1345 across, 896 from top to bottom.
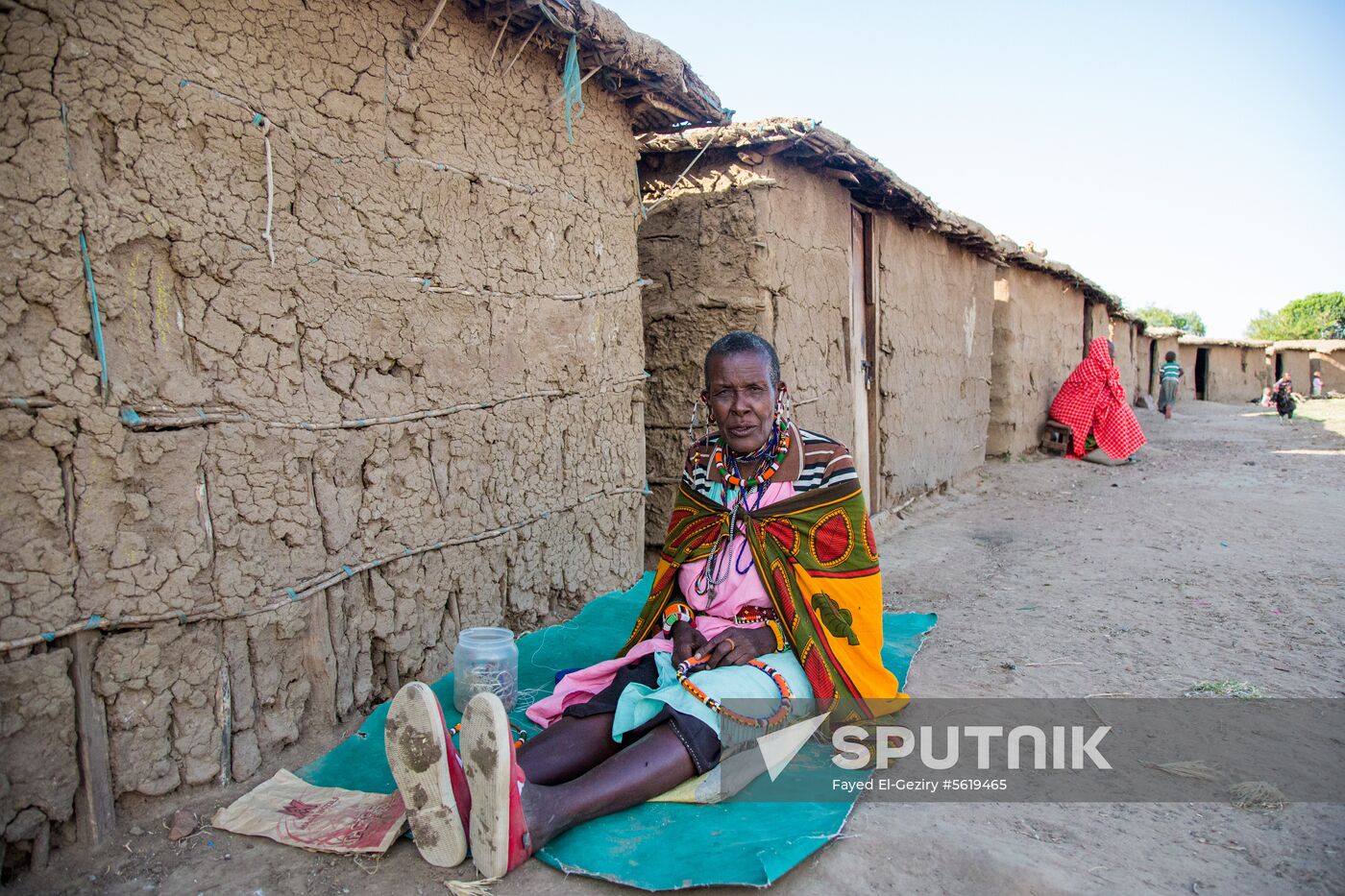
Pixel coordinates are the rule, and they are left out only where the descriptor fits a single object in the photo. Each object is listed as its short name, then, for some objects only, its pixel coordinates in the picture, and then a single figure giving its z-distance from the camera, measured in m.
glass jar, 3.07
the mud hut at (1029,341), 10.74
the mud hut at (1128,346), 18.61
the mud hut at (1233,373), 28.73
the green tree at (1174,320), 48.71
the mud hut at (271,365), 2.21
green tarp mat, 2.09
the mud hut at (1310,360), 26.66
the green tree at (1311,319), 40.25
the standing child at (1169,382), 19.74
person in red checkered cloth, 11.33
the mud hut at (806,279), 5.01
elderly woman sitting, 2.24
